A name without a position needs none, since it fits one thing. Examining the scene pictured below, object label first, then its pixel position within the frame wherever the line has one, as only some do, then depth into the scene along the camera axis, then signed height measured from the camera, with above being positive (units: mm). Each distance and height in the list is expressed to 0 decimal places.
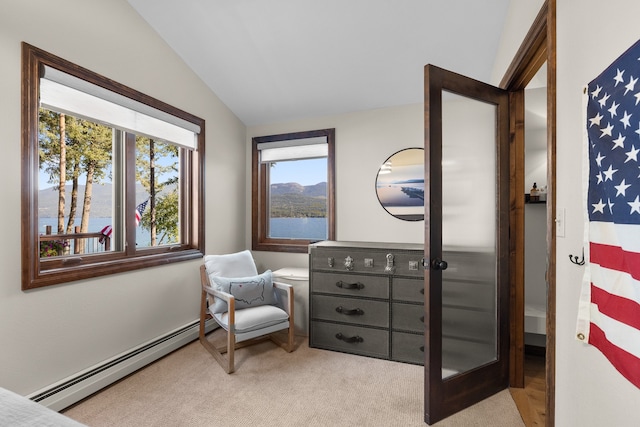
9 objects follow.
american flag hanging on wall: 794 -15
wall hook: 1152 -180
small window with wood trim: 3543 +265
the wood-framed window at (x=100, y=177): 1884 +282
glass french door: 1852 -189
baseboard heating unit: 1914 -1116
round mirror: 3146 +282
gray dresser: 2557 -736
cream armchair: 2428 -777
